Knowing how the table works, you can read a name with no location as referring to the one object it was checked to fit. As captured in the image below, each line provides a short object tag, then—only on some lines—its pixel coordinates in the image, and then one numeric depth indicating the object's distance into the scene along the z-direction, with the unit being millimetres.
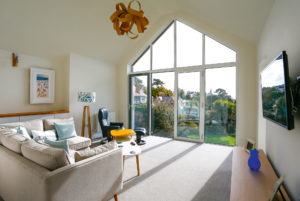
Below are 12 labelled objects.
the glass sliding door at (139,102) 5582
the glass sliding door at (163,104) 5172
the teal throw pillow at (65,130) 3404
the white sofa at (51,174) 1342
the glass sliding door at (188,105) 4711
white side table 2646
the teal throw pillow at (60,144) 1904
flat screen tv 1207
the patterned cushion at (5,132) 2143
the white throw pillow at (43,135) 2982
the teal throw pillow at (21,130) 2707
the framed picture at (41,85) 3977
